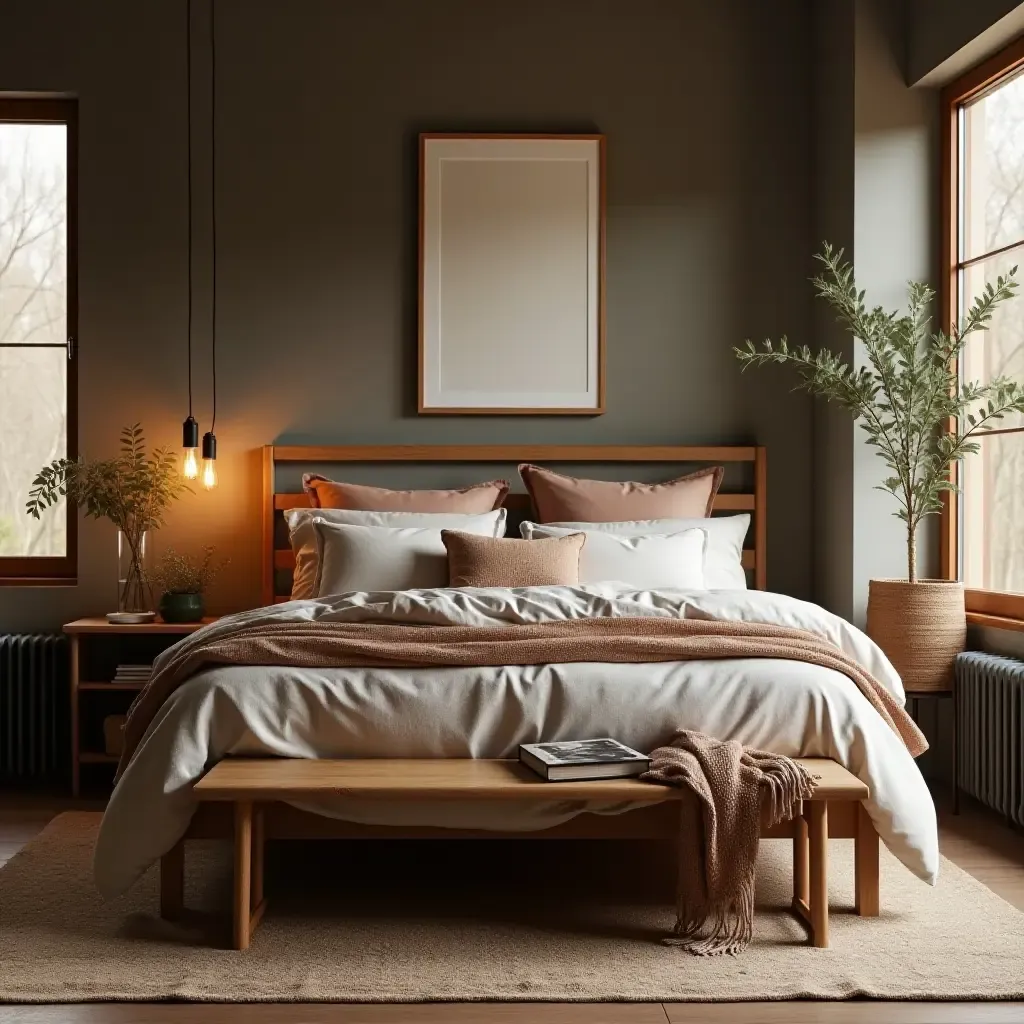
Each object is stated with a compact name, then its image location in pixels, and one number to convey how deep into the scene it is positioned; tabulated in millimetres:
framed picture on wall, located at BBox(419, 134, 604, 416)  4934
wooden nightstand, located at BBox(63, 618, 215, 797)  4348
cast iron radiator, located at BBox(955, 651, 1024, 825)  3689
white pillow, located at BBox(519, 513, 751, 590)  4359
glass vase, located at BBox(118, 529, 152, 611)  4555
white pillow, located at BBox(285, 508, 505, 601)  4348
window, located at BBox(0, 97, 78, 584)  4914
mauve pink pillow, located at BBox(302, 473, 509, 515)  4590
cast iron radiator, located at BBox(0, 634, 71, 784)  4551
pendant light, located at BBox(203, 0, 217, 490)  4914
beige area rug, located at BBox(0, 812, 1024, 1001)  2455
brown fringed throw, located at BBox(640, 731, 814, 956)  2600
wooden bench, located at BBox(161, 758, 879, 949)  2566
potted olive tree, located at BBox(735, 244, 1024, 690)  4047
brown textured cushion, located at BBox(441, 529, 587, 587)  3846
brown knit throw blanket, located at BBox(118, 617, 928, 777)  2881
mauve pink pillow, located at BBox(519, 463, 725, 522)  4574
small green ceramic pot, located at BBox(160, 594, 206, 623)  4461
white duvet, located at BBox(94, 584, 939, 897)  2764
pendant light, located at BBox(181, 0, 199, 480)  4590
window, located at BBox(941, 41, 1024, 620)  4113
